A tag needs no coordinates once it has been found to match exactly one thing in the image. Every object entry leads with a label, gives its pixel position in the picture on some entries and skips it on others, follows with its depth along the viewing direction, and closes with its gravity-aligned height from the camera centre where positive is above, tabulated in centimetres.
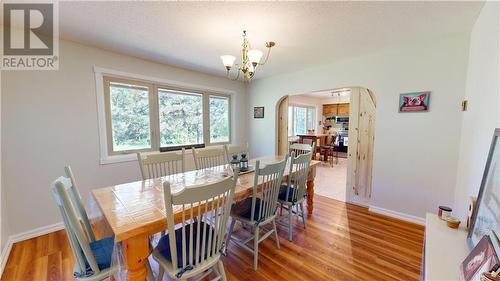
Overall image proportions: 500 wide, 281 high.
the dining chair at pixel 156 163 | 218 -42
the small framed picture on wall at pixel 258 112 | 441 +36
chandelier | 186 +70
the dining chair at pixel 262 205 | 175 -76
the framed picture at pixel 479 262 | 73 -55
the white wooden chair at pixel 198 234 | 109 -69
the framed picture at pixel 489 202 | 92 -38
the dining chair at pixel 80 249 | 104 -71
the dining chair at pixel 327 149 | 629 -72
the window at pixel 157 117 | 289 +18
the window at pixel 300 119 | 715 +33
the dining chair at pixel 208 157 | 266 -43
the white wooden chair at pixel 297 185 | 214 -66
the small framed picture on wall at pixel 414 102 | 244 +34
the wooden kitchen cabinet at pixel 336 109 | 793 +76
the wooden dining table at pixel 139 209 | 113 -56
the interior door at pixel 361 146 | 315 -30
